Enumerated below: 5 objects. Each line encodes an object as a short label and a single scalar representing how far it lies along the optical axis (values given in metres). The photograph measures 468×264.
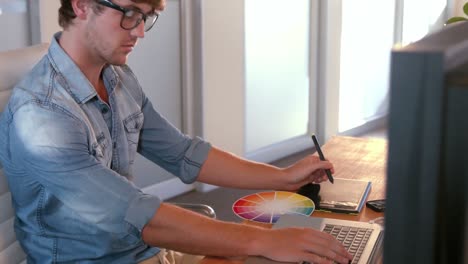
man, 1.24
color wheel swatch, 1.43
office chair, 1.39
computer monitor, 0.51
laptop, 1.18
